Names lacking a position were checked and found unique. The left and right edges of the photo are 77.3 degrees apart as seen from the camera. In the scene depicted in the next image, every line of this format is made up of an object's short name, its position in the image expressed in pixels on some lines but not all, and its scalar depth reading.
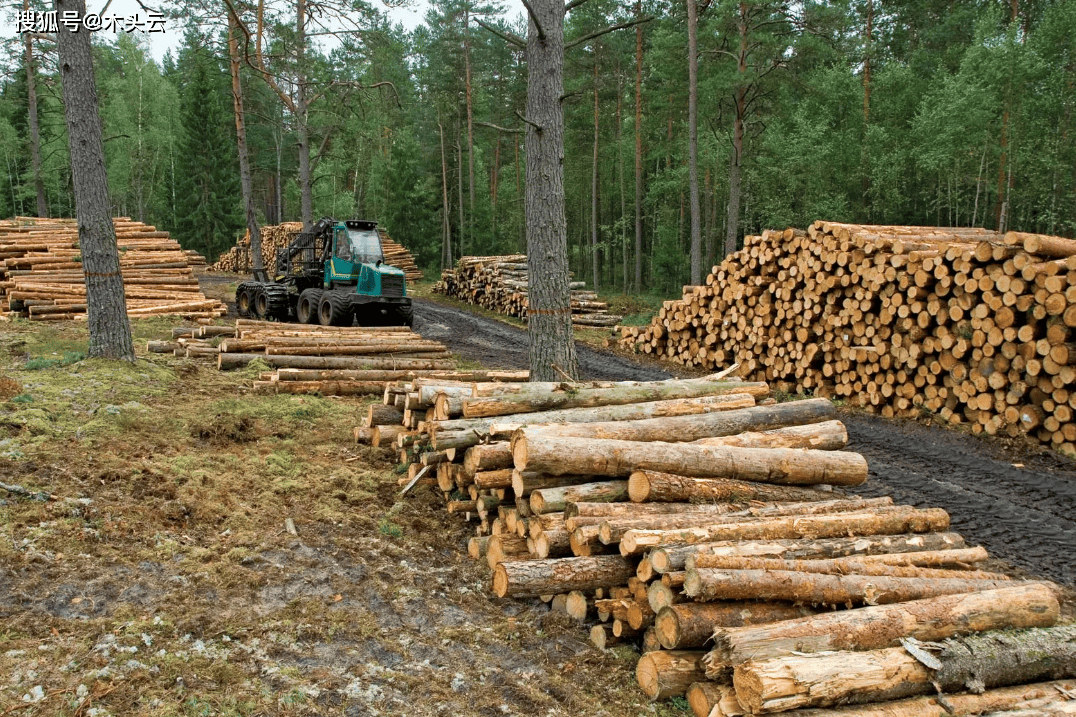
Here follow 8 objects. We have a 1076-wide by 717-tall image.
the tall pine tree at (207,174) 36.59
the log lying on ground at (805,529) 4.12
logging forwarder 16.11
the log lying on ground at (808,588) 3.67
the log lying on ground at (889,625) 3.40
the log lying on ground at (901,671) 3.16
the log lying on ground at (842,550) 3.87
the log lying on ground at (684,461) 4.88
